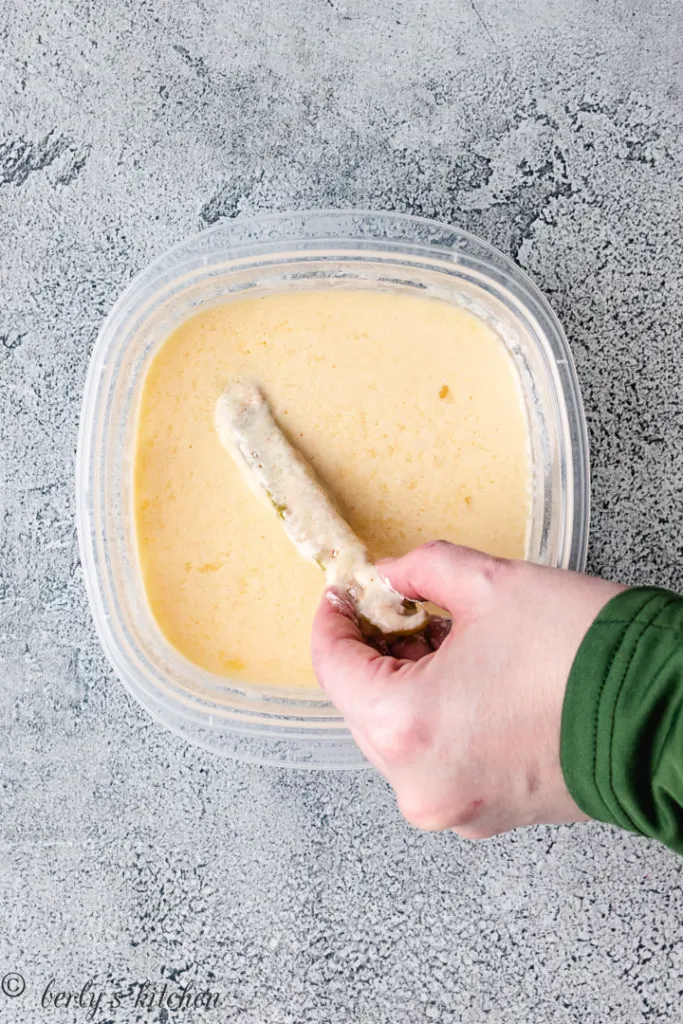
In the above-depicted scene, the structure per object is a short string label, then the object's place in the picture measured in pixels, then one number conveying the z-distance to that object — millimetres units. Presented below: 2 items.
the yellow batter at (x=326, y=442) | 458
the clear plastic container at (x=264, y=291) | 453
